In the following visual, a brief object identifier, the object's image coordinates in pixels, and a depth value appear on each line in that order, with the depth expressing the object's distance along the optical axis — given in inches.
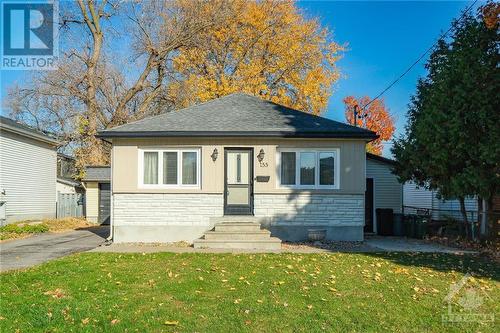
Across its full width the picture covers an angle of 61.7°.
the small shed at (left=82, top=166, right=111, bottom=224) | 836.9
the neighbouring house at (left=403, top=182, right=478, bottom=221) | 702.3
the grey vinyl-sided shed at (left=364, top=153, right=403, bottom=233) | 654.5
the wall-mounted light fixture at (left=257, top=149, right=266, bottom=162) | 490.0
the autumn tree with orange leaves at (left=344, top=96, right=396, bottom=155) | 1765.5
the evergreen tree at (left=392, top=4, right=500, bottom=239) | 416.5
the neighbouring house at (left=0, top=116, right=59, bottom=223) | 709.3
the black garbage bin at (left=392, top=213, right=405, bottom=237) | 592.4
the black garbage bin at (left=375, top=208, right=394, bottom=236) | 605.6
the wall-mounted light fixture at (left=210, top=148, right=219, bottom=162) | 488.1
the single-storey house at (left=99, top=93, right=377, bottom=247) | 482.3
